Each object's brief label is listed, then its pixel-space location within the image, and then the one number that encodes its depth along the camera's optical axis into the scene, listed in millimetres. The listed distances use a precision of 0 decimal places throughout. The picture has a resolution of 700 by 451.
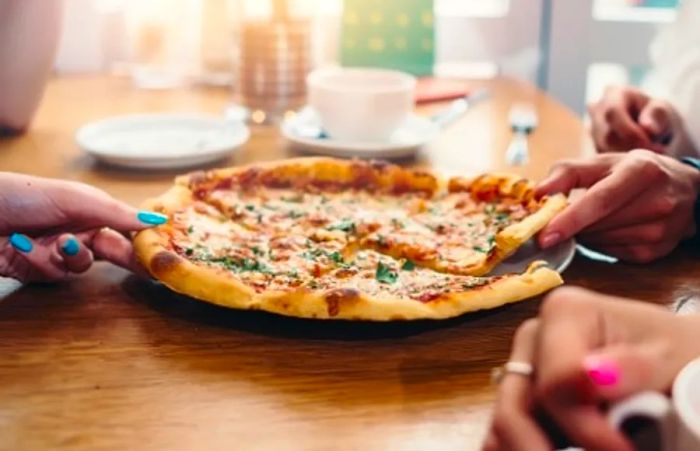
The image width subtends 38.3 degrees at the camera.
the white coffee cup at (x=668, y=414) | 500
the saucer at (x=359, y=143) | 1441
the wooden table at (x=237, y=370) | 698
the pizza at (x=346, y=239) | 847
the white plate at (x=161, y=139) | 1373
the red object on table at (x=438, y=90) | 1863
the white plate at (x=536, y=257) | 981
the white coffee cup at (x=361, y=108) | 1469
